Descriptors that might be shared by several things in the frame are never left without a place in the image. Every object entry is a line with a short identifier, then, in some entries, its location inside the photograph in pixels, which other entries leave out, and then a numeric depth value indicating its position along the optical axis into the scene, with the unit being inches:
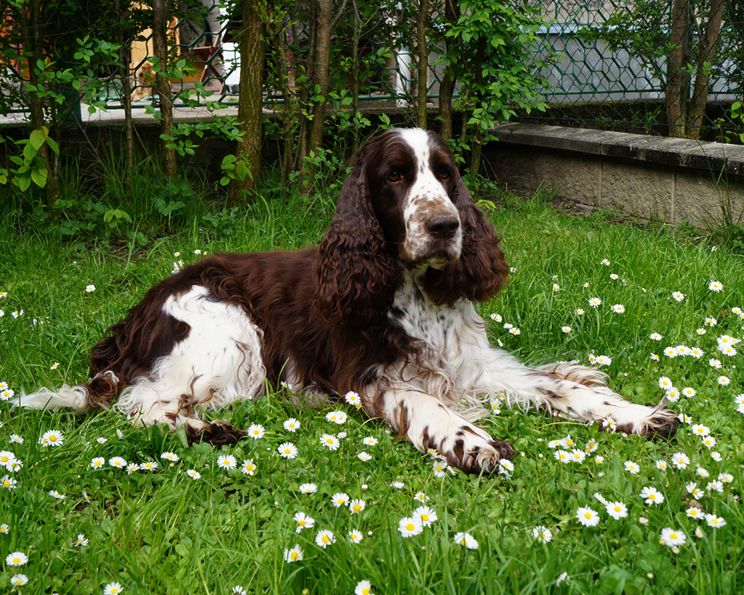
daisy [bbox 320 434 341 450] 91.8
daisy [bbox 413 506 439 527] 73.0
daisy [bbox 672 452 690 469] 82.3
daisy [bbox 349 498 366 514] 76.6
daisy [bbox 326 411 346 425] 99.2
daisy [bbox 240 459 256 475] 91.8
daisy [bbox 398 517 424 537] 68.5
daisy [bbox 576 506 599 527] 72.4
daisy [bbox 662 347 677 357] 116.7
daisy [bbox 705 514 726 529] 69.1
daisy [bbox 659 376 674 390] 109.0
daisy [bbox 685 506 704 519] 72.3
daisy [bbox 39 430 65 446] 94.8
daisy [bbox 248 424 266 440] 99.1
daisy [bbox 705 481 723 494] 75.4
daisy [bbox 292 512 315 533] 73.2
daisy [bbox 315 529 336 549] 68.1
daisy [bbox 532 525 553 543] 69.2
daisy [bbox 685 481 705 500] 75.9
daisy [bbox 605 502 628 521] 73.7
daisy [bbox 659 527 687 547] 66.6
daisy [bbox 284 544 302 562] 67.1
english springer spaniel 106.3
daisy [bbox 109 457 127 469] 89.3
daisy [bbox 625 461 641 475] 85.0
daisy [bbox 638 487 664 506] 75.3
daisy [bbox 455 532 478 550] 65.8
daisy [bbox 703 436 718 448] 88.6
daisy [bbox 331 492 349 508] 78.1
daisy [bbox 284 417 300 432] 102.0
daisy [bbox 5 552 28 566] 67.8
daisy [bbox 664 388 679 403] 106.2
